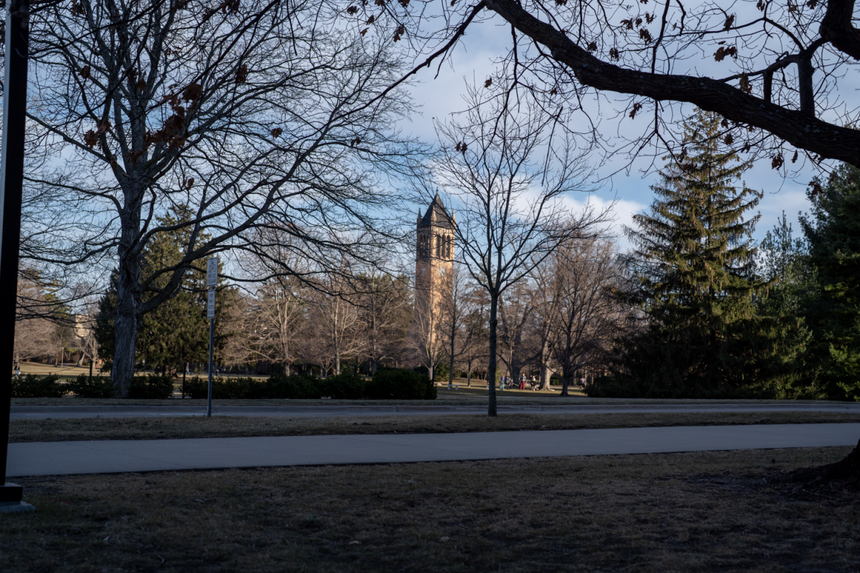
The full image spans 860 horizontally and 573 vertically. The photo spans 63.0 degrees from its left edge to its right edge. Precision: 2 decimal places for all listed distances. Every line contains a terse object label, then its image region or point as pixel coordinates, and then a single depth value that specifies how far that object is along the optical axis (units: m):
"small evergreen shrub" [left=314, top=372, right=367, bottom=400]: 22.89
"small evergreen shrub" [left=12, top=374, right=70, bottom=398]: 19.49
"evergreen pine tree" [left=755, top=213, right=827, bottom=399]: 36.00
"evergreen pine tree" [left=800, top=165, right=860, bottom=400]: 32.59
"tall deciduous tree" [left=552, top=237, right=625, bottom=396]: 40.41
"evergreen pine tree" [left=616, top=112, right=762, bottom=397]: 37.22
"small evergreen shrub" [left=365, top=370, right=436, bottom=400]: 23.70
